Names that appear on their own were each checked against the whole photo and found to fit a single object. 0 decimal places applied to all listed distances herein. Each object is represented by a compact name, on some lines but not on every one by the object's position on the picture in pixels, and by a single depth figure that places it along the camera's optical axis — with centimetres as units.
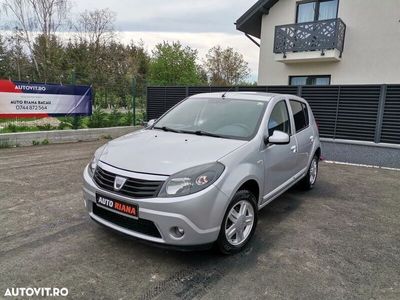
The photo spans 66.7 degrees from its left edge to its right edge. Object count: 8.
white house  1103
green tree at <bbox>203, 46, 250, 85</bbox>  2973
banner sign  838
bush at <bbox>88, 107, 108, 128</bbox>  1096
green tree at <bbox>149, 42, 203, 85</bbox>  2108
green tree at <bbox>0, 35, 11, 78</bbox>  1364
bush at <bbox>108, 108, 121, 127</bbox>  1155
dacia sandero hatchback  267
